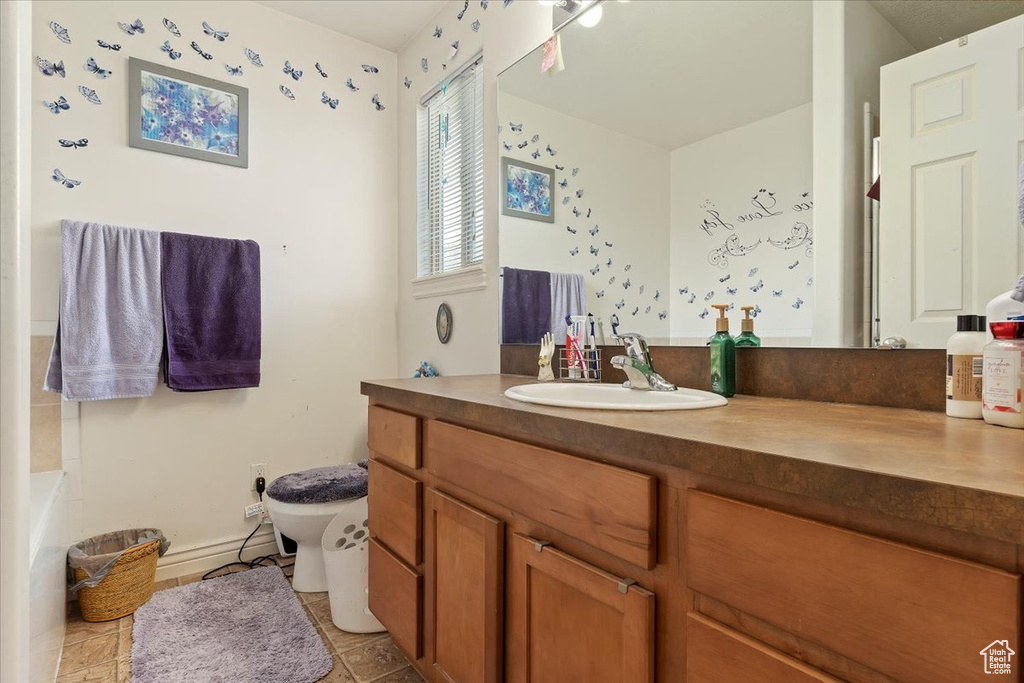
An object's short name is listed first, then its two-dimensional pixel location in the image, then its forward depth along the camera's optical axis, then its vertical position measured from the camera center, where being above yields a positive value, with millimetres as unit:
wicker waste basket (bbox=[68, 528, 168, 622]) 1771 -821
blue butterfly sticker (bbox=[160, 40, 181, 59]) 2084 +1168
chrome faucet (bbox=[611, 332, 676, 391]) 1247 -64
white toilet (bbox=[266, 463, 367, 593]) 1880 -606
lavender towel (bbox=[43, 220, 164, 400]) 1848 +93
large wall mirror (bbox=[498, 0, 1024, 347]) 923 +398
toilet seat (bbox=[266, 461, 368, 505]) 1883 -549
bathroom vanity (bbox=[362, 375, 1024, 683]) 470 -250
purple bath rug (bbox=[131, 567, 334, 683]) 1511 -959
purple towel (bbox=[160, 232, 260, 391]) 2051 +117
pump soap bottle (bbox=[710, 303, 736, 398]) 1174 -58
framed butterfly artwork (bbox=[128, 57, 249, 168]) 2035 +930
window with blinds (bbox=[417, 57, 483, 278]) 2125 +728
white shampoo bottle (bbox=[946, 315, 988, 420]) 836 -46
